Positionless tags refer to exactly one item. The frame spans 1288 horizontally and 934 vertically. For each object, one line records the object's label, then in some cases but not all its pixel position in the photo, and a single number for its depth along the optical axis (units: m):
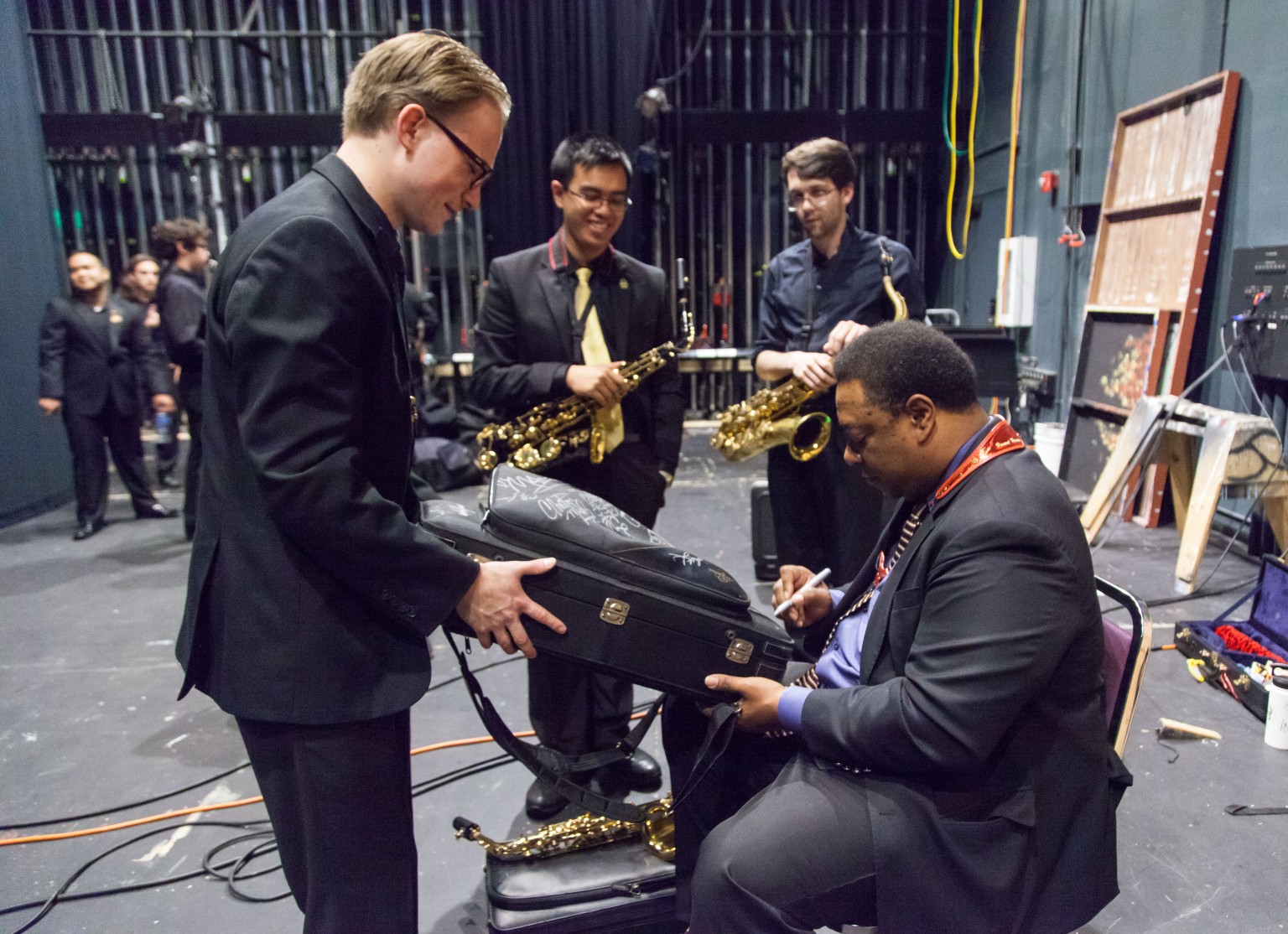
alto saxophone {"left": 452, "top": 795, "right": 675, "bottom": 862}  1.83
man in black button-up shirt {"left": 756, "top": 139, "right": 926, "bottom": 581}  2.90
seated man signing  1.22
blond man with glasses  1.10
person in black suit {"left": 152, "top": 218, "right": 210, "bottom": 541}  4.84
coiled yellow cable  6.79
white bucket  5.86
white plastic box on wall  6.51
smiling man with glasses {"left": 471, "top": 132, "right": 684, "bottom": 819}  2.32
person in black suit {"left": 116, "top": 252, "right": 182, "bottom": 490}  5.96
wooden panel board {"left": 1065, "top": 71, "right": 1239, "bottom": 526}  4.48
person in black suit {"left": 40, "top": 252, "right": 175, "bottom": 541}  5.43
